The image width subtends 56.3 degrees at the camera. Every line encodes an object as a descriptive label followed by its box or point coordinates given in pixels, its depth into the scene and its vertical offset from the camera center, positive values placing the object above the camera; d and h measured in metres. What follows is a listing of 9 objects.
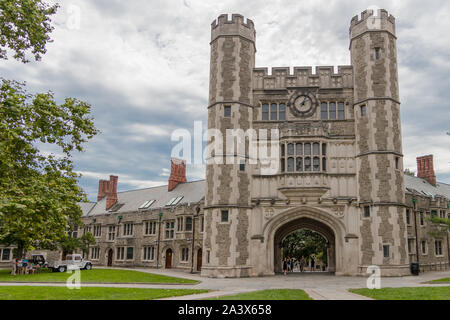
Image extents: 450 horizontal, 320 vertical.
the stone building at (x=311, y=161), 26.31 +5.16
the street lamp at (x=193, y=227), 35.29 +1.00
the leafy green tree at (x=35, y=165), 10.69 +1.97
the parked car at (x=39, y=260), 39.25 -2.22
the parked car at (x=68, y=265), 32.94 -2.17
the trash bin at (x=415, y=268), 26.11 -1.49
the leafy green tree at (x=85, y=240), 38.30 -0.25
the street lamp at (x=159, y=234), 39.40 +0.44
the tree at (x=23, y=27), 11.51 +5.87
